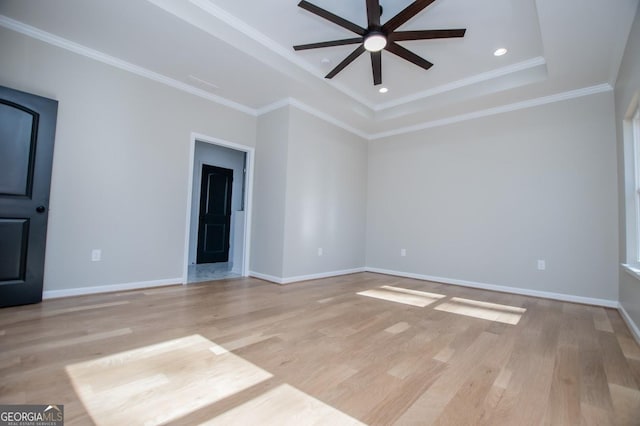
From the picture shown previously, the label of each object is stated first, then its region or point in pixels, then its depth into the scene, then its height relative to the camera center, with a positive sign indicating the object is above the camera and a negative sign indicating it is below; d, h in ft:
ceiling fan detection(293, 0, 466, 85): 6.96 +5.27
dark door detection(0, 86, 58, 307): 7.95 +0.71
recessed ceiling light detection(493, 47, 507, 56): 9.79 +6.25
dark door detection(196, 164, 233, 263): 18.47 +0.46
